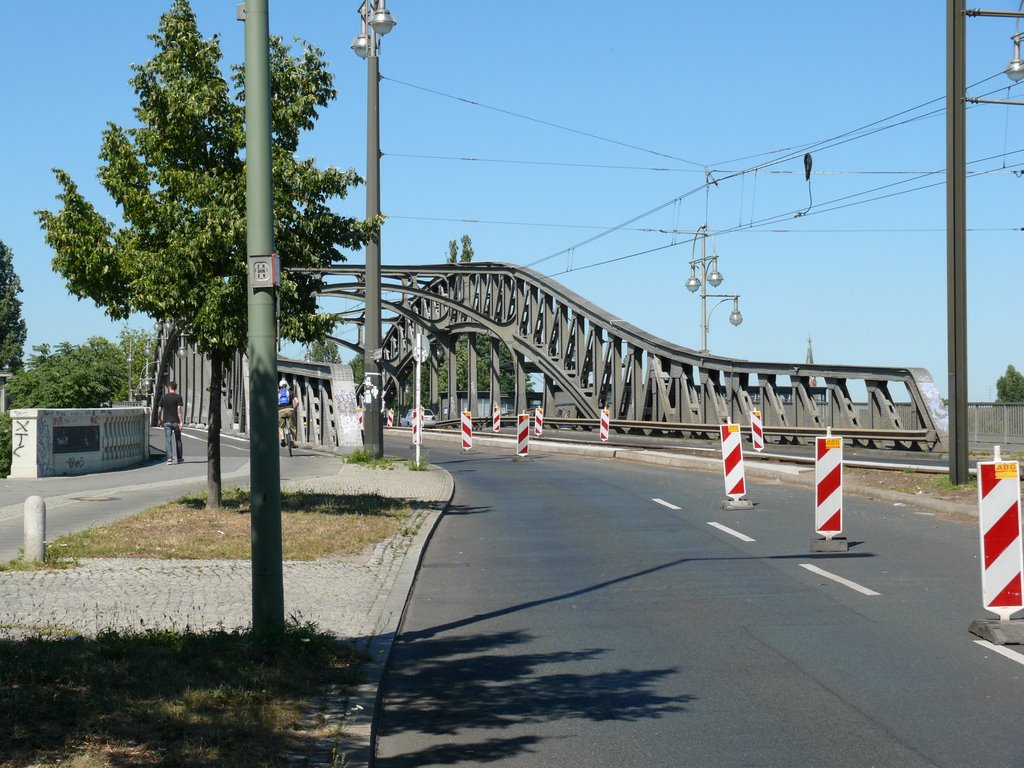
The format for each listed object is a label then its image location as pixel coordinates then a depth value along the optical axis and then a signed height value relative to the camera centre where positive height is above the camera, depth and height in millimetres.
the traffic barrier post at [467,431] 38375 -1186
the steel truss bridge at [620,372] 32938 +860
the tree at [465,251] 111375 +14286
